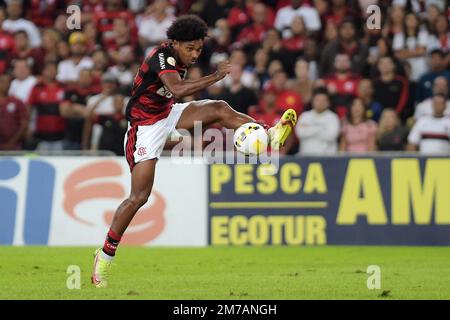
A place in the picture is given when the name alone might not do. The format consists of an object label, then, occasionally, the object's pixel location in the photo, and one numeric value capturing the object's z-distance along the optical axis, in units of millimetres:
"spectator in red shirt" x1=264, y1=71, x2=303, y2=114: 17688
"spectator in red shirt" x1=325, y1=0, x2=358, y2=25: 19609
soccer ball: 10914
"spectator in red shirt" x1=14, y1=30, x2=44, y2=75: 19766
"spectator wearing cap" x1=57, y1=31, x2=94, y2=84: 19297
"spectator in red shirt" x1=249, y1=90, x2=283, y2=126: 17406
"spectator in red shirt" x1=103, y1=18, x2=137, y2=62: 19891
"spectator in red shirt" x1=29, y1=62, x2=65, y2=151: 18266
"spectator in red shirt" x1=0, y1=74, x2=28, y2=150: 18109
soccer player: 10742
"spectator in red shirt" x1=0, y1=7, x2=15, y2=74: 19766
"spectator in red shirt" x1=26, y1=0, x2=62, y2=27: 21469
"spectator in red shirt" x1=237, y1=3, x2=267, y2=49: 19766
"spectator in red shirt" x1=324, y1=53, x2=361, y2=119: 17844
